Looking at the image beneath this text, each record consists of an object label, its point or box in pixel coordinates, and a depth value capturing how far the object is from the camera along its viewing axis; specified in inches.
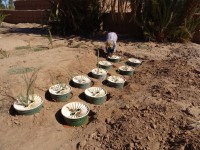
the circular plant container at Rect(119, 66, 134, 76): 108.5
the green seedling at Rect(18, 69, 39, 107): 74.9
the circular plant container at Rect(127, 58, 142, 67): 117.8
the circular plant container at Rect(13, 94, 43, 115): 73.0
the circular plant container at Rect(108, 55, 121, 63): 121.8
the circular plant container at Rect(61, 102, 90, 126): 71.4
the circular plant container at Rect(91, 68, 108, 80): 101.6
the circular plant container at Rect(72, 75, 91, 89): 92.1
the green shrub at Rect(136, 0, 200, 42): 144.9
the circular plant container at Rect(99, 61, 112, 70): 112.3
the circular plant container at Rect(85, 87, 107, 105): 83.1
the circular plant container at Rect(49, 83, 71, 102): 82.1
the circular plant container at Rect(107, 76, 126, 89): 95.7
